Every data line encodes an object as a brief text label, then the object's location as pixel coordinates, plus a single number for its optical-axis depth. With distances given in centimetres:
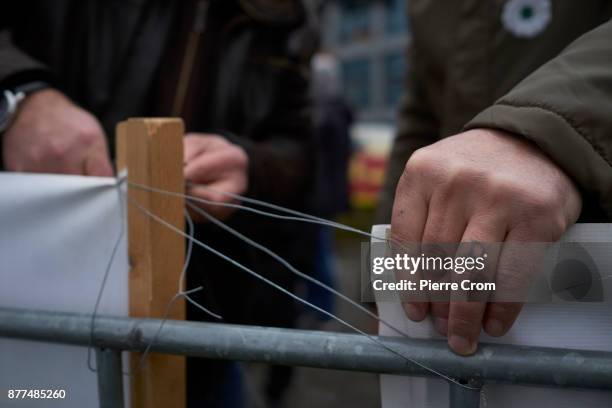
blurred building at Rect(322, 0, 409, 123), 820
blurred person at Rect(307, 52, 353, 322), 440
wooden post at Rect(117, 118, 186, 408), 70
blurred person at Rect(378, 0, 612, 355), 52
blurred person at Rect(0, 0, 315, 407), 117
